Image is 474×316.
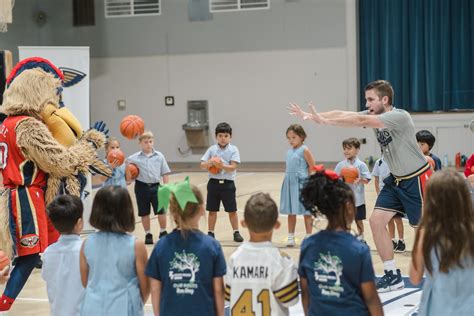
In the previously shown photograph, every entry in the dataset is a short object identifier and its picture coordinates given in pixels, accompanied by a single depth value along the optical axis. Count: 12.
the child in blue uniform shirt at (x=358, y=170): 8.99
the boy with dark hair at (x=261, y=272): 3.83
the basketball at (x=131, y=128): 9.61
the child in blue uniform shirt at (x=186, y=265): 3.87
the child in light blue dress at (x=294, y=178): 9.09
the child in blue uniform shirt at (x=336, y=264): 3.65
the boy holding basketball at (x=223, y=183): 9.58
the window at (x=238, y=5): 19.31
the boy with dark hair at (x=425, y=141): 8.46
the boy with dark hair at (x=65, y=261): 4.39
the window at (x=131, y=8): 20.17
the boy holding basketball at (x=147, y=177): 9.56
